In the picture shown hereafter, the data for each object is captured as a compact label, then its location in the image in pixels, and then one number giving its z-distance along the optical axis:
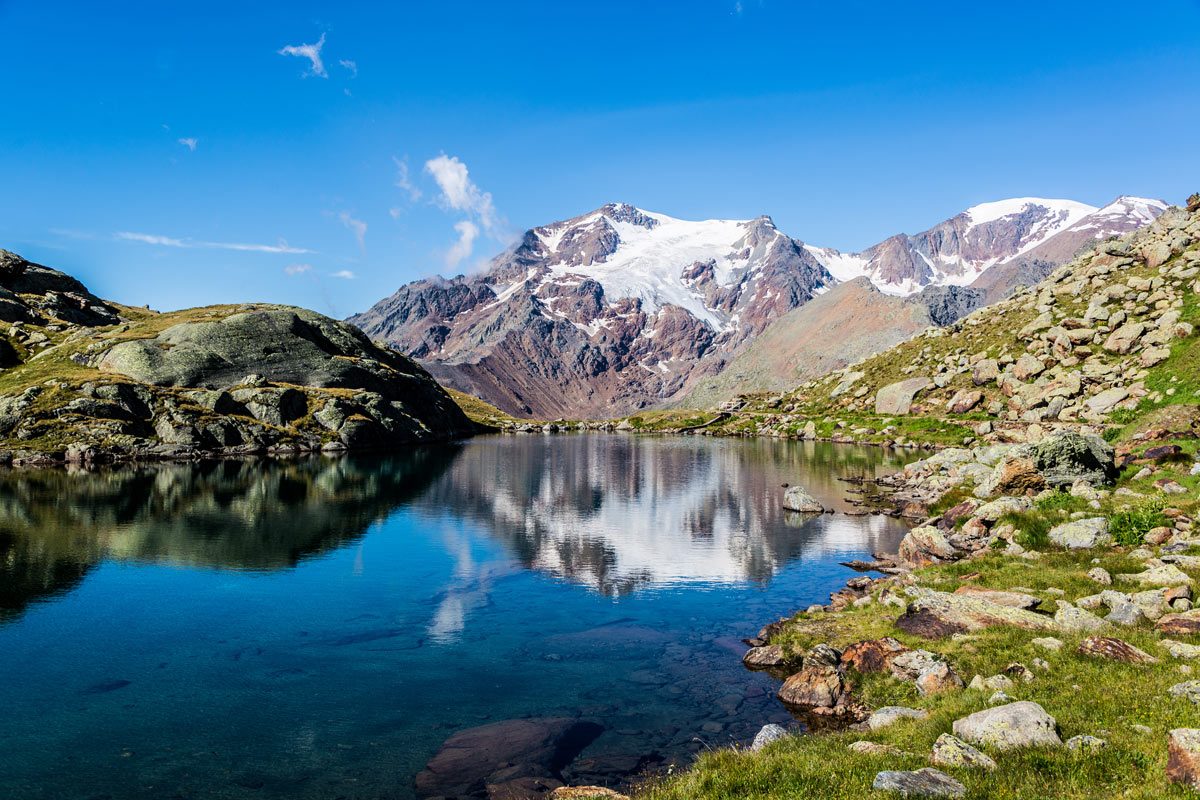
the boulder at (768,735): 18.70
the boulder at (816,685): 23.34
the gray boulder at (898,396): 153.62
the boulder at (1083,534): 32.75
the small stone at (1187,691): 14.89
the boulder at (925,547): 39.97
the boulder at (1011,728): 14.30
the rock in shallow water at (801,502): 66.44
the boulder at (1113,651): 18.42
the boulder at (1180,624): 19.68
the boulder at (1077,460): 44.72
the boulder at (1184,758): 11.42
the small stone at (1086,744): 13.39
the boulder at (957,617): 24.22
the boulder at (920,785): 12.26
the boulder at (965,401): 129.09
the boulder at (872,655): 24.25
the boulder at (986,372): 130.12
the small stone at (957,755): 13.59
